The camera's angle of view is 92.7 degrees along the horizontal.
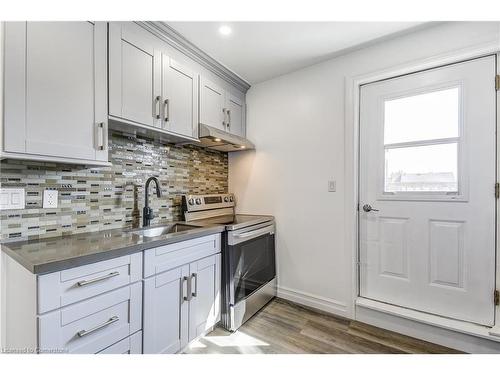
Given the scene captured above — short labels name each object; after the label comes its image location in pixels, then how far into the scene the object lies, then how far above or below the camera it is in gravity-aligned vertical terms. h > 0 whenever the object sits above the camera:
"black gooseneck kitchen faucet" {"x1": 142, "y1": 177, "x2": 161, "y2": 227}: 1.85 -0.17
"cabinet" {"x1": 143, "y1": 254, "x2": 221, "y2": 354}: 1.36 -0.76
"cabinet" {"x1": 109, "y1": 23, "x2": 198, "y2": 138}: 1.49 +0.71
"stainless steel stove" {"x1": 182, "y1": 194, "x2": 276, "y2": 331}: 1.88 -0.59
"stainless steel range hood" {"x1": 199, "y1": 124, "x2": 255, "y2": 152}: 2.04 +0.44
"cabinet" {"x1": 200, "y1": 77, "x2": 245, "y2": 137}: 2.12 +0.77
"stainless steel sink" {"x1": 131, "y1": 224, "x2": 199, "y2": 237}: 1.84 -0.35
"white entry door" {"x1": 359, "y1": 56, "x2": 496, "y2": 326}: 1.61 -0.02
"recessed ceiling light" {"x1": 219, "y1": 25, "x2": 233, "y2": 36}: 1.71 +1.15
